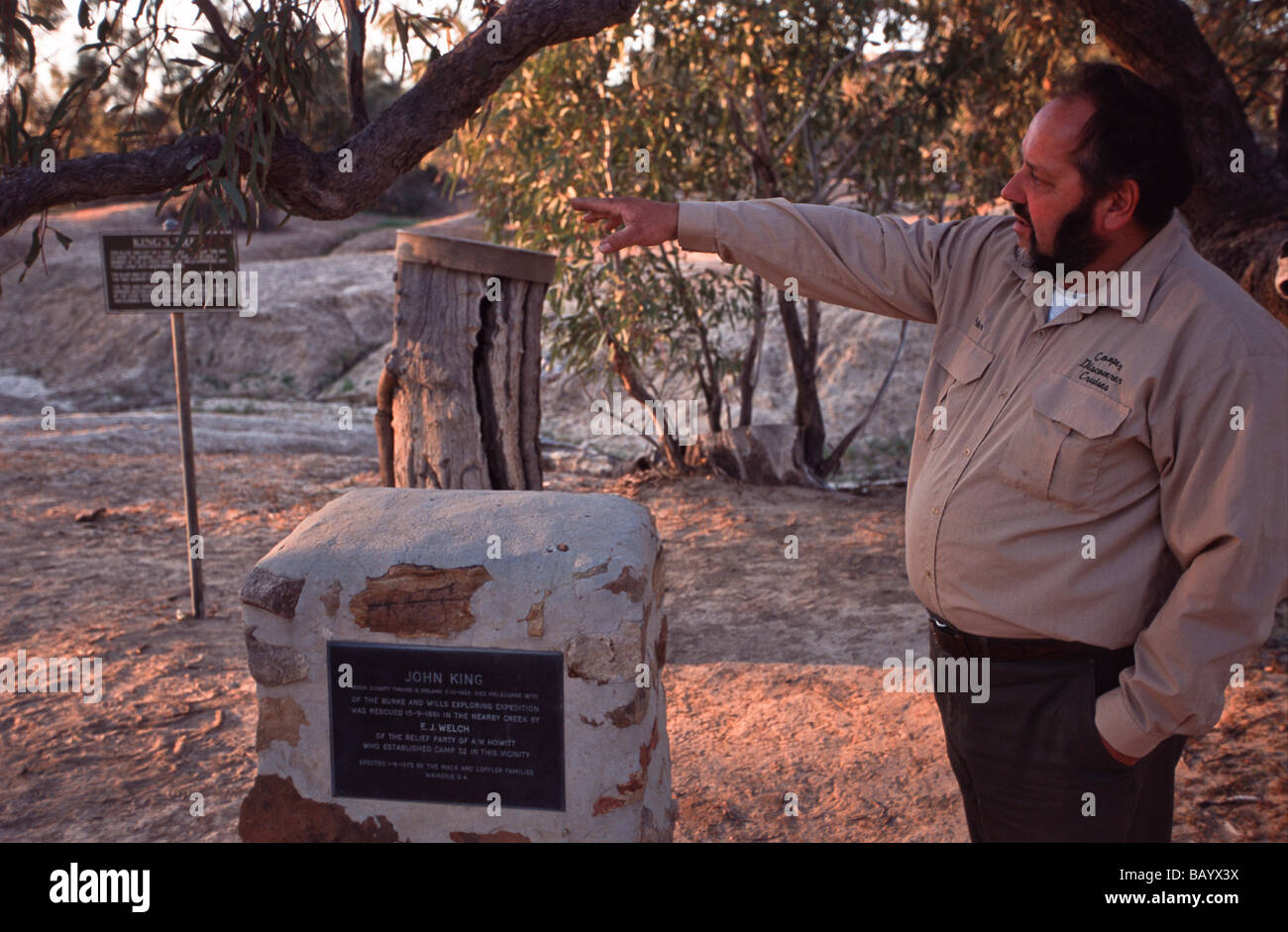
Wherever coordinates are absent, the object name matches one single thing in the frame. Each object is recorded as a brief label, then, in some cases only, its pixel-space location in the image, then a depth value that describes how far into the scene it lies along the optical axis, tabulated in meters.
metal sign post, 5.02
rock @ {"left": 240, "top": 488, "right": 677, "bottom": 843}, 2.75
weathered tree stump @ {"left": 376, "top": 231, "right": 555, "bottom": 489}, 4.56
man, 1.87
